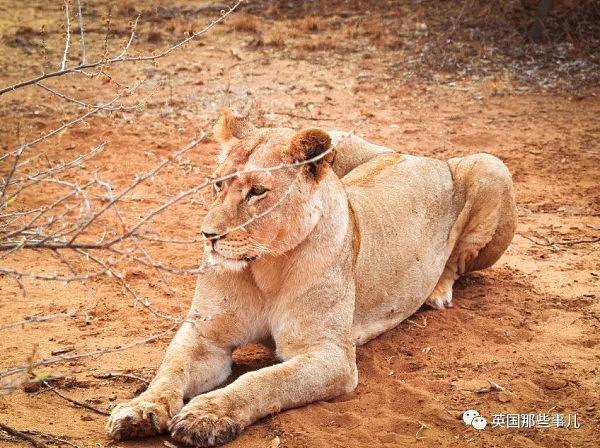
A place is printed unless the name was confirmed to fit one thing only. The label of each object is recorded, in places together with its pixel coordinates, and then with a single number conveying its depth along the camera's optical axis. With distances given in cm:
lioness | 371
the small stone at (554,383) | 426
